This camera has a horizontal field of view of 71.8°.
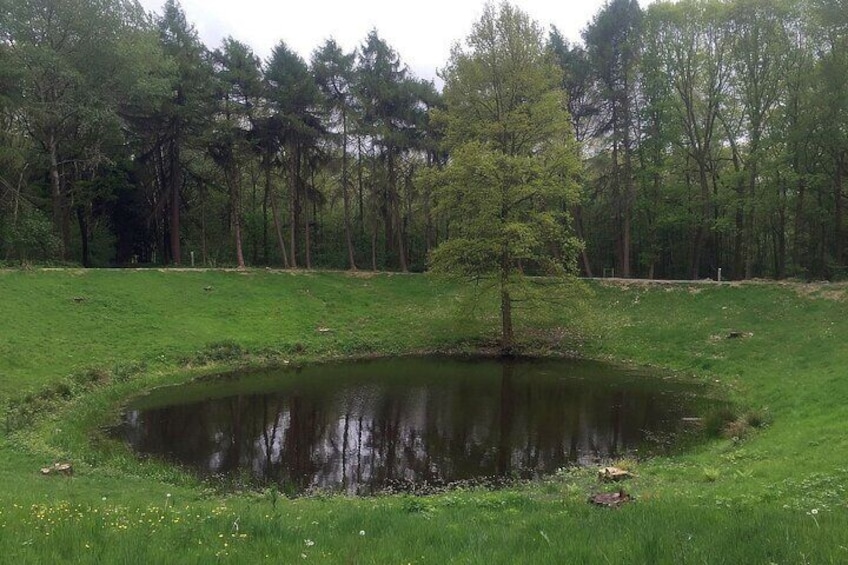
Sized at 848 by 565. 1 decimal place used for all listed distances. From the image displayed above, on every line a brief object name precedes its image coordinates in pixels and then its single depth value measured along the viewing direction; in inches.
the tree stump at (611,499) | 328.2
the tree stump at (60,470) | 480.1
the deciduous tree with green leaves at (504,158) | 1073.5
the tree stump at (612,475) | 462.0
